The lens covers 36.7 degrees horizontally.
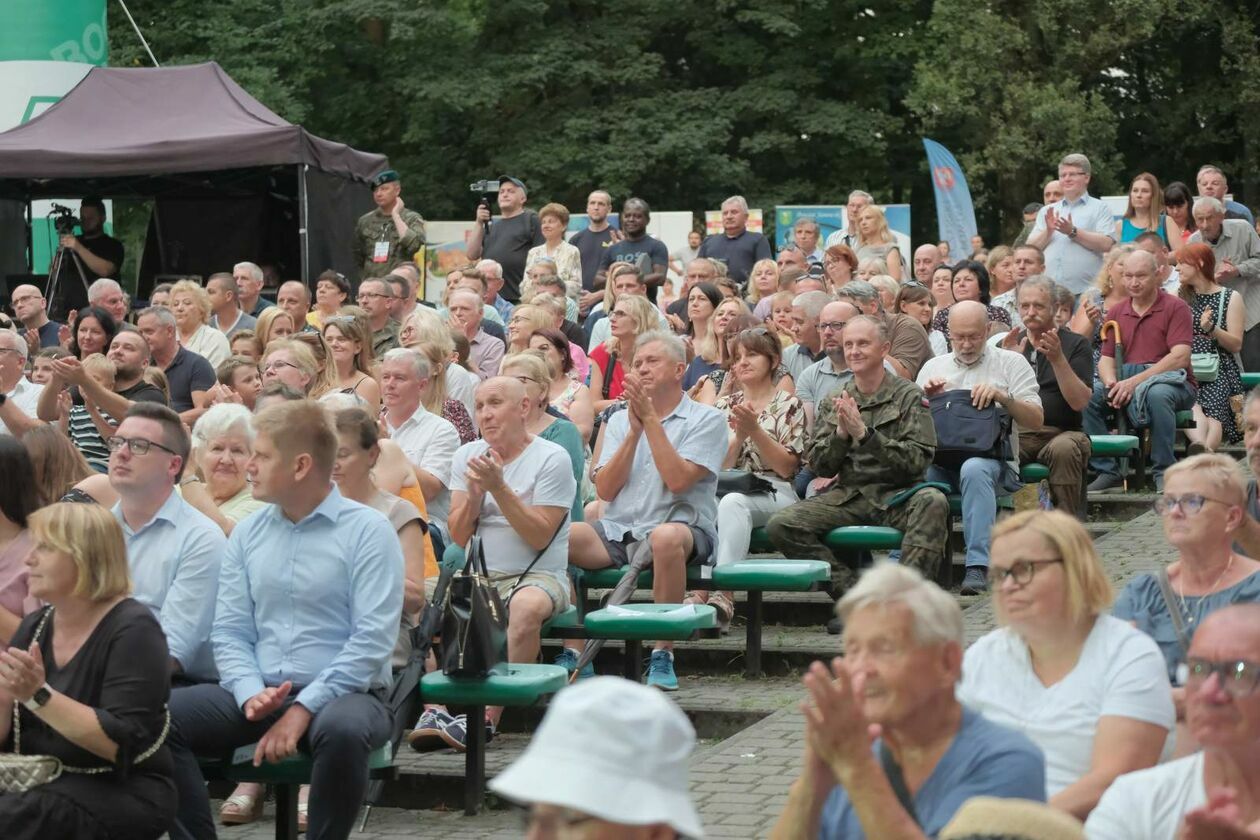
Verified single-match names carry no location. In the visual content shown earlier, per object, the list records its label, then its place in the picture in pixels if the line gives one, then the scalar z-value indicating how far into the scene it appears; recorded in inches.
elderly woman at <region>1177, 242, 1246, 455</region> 499.8
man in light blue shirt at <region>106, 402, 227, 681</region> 257.8
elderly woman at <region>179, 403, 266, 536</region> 288.2
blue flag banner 811.4
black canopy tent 666.8
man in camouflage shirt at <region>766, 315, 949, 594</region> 365.7
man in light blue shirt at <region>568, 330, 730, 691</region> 331.6
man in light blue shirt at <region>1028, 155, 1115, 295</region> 553.0
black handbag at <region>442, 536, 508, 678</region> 265.0
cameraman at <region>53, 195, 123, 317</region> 695.1
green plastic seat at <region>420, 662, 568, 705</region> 264.7
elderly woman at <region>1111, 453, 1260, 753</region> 216.5
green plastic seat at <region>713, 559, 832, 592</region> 326.6
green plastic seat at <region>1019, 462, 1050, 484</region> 410.6
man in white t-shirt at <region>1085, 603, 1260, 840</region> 144.9
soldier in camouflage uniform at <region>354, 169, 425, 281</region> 637.9
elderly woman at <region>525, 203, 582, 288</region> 632.4
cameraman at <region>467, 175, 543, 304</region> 665.6
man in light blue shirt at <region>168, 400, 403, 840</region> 244.7
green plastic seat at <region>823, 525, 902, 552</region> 359.6
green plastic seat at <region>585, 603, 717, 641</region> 297.4
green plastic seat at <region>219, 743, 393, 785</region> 244.4
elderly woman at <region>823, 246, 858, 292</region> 534.3
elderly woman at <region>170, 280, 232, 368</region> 496.4
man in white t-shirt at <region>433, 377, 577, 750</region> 307.4
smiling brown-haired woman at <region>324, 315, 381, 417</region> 393.1
